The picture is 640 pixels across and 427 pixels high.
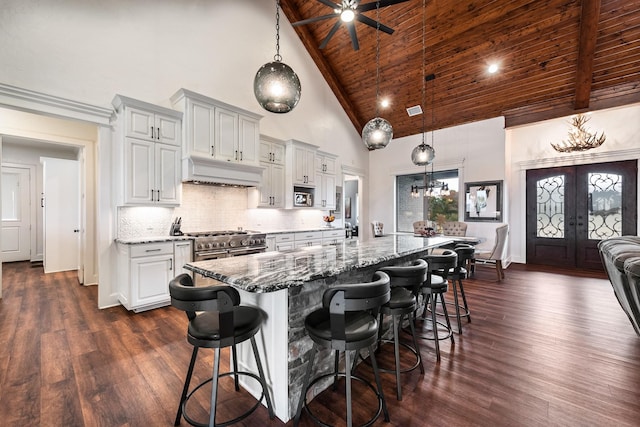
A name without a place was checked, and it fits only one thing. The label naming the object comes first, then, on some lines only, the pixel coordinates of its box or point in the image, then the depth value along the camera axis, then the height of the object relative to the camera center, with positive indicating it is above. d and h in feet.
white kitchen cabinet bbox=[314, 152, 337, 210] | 19.83 +2.44
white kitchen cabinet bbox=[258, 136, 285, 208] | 16.38 +2.49
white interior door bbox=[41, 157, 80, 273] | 17.21 +0.00
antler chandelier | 17.66 +4.91
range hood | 12.31 +2.05
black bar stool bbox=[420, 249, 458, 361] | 7.55 -1.87
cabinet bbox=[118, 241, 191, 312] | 10.62 -2.37
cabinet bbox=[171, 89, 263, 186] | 12.30 +3.59
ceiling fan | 7.92 +6.37
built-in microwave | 18.29 +0.99
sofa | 6.42 -1.47
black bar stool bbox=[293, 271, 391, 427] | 4.25 -2.03
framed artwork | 19.72 +0.85
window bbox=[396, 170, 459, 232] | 22.26 +0.91
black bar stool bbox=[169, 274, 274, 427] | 4.31 -1.98
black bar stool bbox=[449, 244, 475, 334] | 8.90 -1.92
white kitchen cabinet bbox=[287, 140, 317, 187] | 17.61 +3.47
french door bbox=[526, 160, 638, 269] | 17.87 +0.15
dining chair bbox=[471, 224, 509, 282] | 15.78 -2.41
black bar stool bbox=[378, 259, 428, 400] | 5.92 -1.84
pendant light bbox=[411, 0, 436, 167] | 13.85 +3.00
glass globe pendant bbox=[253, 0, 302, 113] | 6.43 +3.08
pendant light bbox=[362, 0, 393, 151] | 9.91 +2.96
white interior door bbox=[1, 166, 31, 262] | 20.42 +0.01
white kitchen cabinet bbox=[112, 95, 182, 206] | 11.05 +2.61
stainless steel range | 12.23 -1.48
